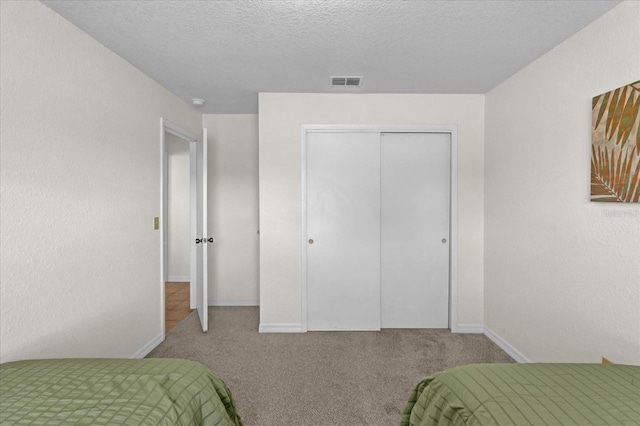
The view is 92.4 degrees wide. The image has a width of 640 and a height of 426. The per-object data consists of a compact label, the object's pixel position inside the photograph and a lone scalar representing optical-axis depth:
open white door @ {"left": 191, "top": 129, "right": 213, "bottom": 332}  3.05
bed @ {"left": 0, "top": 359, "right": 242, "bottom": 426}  1.01
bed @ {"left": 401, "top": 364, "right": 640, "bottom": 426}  1.01
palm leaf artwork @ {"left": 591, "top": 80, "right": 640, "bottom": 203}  1.60
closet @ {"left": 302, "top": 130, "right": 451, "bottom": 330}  3.18
